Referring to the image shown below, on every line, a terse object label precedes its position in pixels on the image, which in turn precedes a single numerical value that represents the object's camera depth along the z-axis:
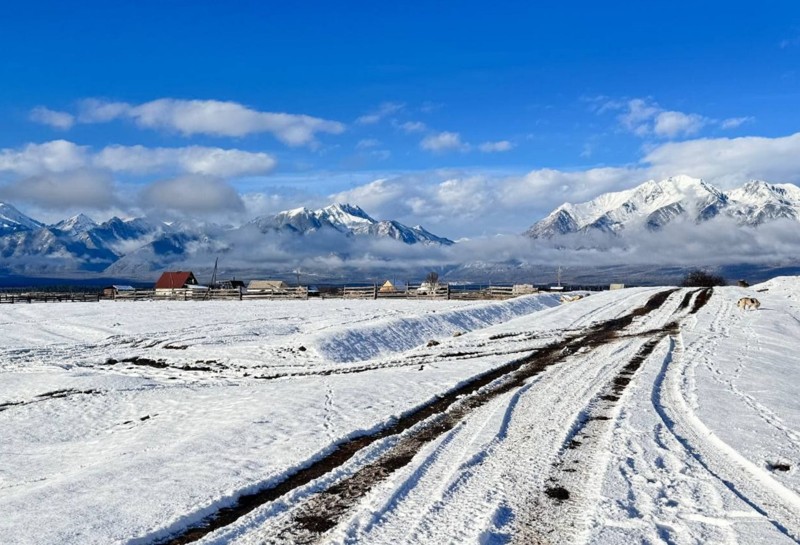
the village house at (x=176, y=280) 141.96
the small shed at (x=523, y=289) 69.31
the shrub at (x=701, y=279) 115.38
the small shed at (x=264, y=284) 132.12
